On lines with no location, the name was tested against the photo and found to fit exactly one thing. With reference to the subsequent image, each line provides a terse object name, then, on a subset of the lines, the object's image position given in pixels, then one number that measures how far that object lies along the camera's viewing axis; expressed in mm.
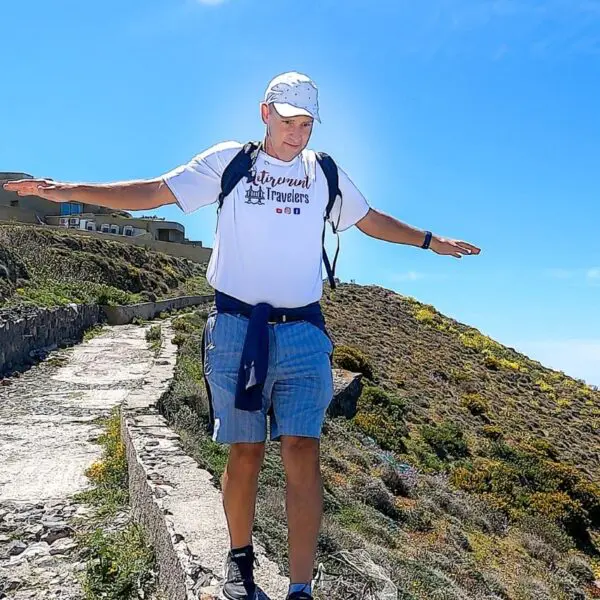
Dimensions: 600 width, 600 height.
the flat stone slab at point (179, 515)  2734
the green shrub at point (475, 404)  28562
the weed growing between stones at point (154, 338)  13555
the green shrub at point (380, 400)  19688
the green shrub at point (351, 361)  22172
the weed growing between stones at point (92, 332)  16984
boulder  15523
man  2340
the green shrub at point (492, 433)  24594
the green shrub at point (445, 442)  19500
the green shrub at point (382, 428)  16422
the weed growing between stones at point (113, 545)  3115
